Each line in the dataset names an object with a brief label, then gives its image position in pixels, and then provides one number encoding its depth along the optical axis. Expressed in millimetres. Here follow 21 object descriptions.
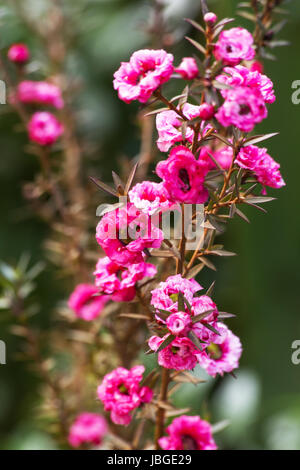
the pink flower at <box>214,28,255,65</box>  341
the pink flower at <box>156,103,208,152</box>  356
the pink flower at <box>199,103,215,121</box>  336
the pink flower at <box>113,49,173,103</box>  345
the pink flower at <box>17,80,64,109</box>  519
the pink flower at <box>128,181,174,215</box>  346
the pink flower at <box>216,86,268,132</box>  331
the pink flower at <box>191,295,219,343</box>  345
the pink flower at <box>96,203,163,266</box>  349
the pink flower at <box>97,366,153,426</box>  373
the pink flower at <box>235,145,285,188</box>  354
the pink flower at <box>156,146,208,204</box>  340
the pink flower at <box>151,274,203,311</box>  350
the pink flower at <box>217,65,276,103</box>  341
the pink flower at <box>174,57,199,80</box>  338
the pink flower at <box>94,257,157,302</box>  364
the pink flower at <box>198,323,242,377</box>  369
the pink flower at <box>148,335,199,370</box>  345
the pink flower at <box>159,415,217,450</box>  379
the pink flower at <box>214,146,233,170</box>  387
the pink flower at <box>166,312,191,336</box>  341
